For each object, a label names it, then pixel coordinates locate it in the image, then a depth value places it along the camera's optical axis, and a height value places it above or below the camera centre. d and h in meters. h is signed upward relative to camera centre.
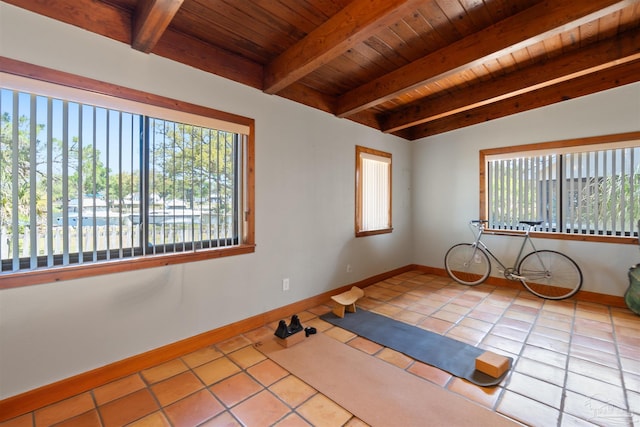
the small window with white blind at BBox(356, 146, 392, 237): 3.90 +0.27
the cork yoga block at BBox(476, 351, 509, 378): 1.94 -1.11
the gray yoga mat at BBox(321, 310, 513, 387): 2.04 -1.17
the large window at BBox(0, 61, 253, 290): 1.64 +0.23
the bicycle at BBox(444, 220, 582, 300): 3.56 -0.83
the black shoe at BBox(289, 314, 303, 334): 2.43 -1.04
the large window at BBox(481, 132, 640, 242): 3.30 +0.31
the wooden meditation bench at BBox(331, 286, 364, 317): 2.98 -1.02
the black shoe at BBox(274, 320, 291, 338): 2.37 -1.05
